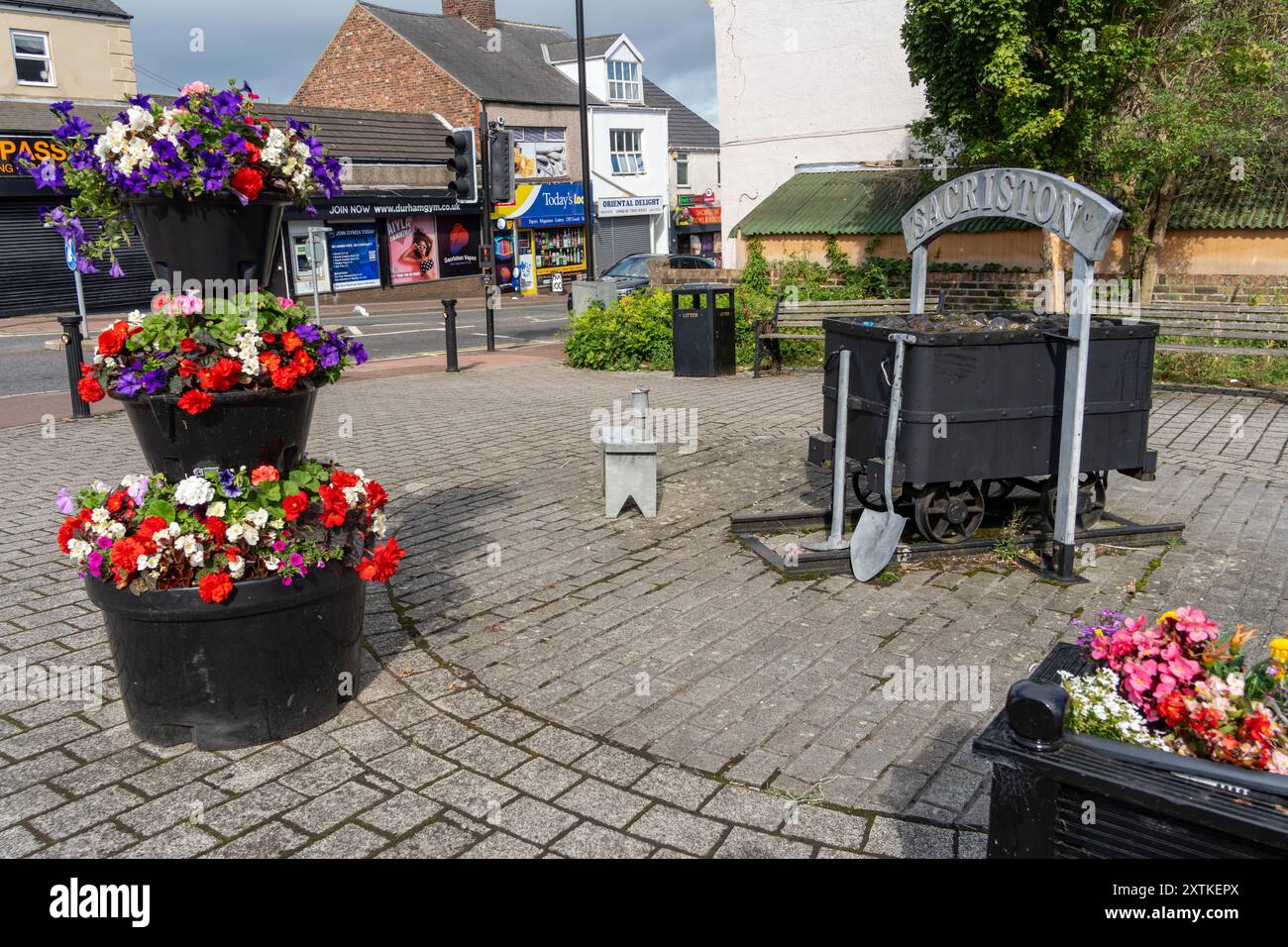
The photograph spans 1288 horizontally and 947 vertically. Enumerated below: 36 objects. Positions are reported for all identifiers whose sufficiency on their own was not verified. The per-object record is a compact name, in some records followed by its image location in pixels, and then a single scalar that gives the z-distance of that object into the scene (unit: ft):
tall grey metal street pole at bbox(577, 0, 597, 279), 66.35
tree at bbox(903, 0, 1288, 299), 40.50
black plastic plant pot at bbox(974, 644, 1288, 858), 6.43
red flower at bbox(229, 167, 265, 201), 13.41
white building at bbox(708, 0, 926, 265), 63.46
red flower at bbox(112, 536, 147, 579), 12.94
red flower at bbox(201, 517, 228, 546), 13.34
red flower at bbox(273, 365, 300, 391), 13.37
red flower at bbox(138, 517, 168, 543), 13.11
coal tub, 20.15
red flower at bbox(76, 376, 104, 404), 13.05
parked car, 82.12
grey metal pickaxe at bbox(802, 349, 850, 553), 21.63
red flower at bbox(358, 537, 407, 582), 14.17
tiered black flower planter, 13.46
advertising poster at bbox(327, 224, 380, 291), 107.45
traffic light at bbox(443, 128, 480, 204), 48.42
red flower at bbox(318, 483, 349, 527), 13.88
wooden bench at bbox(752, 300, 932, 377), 47.32
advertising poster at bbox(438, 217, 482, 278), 119.75
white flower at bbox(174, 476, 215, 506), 13.23
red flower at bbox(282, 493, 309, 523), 13.69
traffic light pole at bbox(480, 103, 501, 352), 55.16
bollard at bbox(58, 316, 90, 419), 37.58
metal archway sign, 18.78
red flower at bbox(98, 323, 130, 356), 13.24
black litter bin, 47.37
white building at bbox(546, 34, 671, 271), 138.00
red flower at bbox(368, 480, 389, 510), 14.89
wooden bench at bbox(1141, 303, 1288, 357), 39.70
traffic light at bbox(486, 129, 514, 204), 55.67
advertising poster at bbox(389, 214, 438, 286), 113.50
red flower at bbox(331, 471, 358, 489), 14.64
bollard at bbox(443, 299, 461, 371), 51.23
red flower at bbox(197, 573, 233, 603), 13.05
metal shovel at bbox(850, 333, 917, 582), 20.27
